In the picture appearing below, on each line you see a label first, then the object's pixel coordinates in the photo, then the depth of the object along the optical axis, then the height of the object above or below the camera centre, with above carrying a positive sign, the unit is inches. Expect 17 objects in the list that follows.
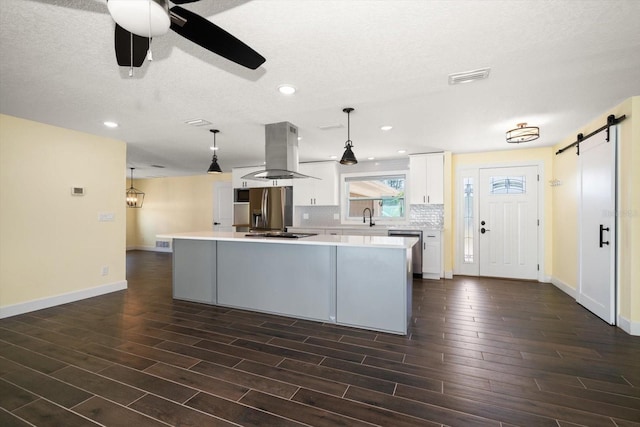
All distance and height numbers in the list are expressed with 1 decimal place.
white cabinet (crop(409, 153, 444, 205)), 212.5 +25.4
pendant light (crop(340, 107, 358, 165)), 134.5 +25.6
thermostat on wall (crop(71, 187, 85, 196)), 156.6 +11.3
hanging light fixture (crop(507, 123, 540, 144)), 139.8 +38.8
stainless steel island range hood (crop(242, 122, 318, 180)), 142.8 +29.9
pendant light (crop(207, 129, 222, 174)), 164.5 +25.0
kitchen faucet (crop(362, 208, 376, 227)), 239.5 -3.5
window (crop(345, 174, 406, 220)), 239.3 +14.3
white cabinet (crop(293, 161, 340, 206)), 242.7 +22.3
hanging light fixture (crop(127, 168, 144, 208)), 354.9 +18.1
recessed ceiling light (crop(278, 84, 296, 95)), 103.2 +44.4
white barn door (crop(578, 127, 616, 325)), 122.1 -5.5
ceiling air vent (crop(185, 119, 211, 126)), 141.3 +44.4
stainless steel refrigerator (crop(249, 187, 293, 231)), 241.1 +3.9
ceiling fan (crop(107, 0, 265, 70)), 45.2 +33.4
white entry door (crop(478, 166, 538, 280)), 200.1 -6.0
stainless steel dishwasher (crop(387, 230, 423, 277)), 209.5 -25.2
